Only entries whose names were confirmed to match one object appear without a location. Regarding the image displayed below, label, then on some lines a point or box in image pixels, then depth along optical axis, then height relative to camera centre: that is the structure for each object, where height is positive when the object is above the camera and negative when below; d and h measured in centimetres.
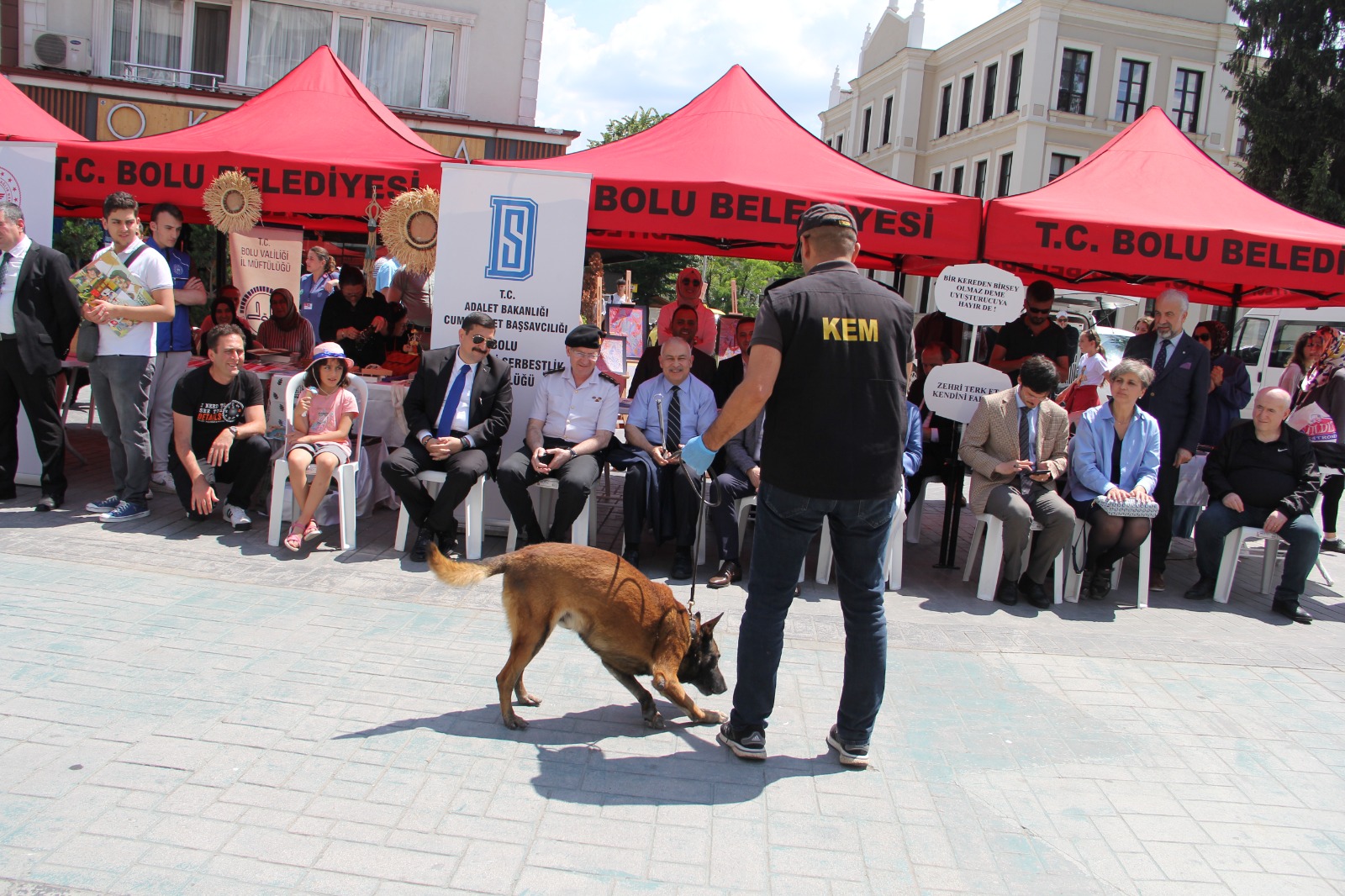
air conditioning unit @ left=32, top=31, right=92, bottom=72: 1623 +433
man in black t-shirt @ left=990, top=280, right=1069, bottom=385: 766 +42
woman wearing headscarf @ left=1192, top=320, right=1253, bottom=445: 768 +11
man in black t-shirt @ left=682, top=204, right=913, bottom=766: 320 -27
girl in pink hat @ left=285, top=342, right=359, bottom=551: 591 -71
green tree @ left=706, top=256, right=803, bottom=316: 3362 +318
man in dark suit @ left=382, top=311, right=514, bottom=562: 592 -54
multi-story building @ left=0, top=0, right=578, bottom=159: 1645 +485
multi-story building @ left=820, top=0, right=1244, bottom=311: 3002 +1045
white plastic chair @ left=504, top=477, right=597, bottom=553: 595 -112
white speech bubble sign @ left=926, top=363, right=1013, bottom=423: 636 -3
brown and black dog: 349 -99
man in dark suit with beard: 654 +5
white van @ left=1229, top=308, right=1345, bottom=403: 1279 +107
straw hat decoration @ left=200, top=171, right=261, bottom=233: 703 +86
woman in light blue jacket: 605 -41
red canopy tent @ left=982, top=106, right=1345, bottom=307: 650 +115
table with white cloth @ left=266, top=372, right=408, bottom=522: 677 -71
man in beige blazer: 590 -51
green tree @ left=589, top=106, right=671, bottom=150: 3023 +747
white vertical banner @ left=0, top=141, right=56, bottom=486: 680 +83
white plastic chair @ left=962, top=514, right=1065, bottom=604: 596 -112
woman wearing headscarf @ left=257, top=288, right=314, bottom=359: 799 -11
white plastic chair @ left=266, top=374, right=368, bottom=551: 589 -111
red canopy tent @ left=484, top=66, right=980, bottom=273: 648 +119
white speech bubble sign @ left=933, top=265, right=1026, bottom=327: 630 +61
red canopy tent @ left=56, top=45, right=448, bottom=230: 695 +110
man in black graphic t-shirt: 609 -80
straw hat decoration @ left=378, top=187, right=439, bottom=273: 675 +75
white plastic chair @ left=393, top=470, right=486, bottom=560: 594 -116
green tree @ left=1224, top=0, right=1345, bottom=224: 1867 +643
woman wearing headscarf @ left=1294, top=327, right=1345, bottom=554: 716 +21
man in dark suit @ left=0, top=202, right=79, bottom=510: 608 -27
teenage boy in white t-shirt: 613 -43
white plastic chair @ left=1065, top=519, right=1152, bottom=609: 608 -121
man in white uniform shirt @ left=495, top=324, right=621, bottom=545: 592 -58
